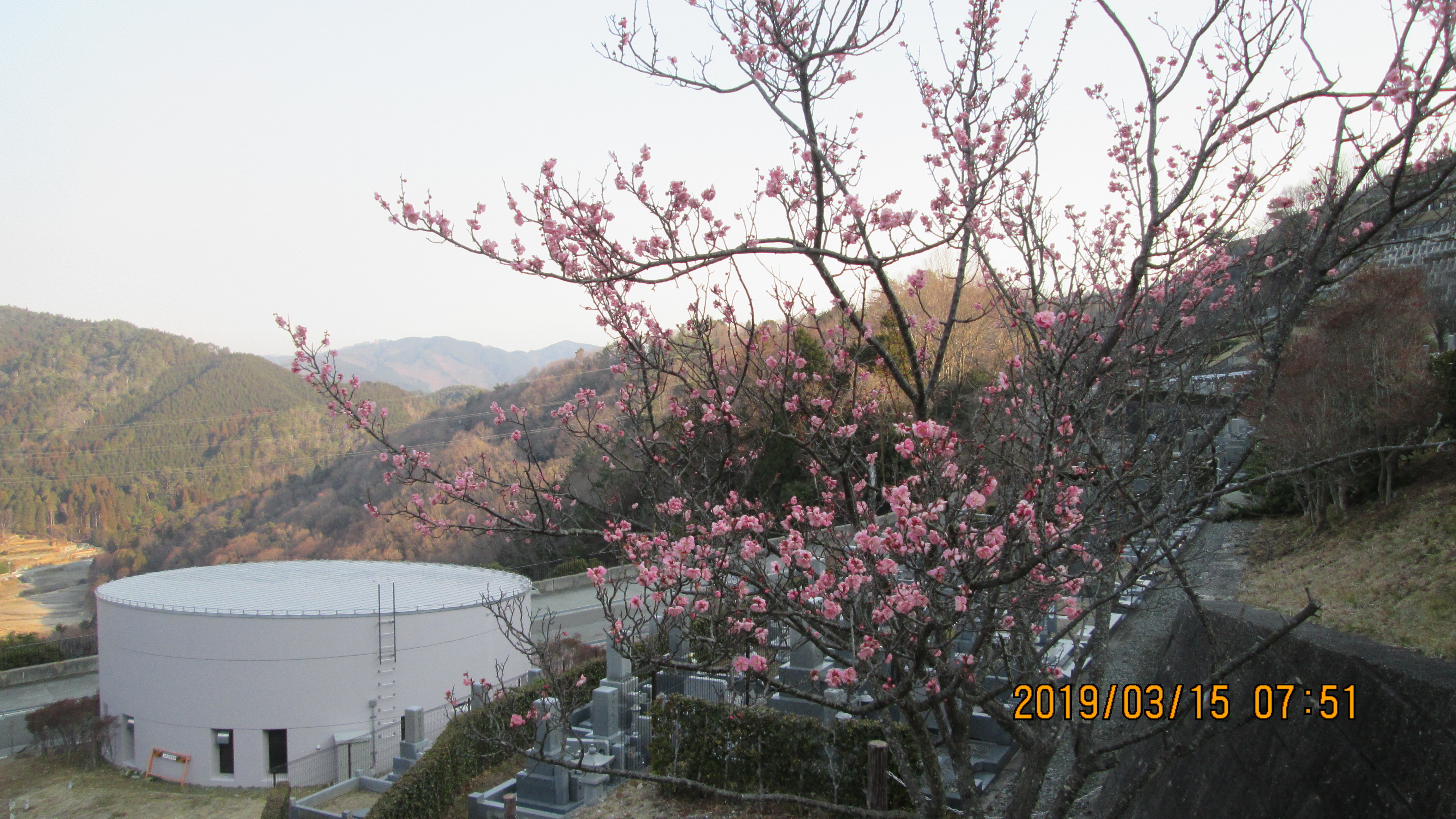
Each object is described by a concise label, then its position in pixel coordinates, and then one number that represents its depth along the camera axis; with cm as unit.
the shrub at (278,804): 993
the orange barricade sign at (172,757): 1395
